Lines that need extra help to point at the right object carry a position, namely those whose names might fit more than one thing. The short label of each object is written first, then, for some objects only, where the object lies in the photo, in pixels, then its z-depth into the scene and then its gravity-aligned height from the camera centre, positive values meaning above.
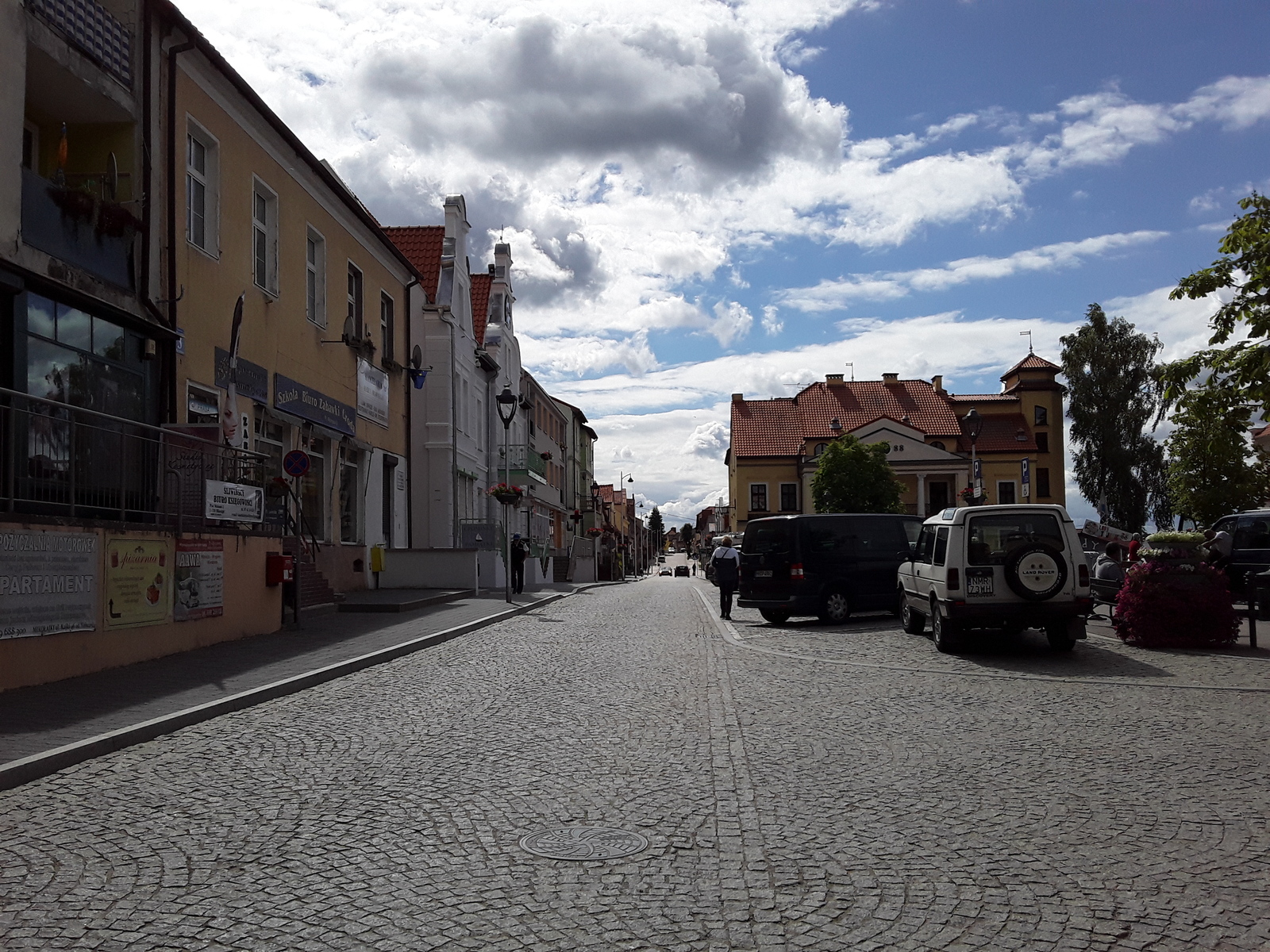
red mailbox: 16.47 -0.35
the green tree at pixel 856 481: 70.44 +3.67
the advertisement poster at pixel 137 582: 11.87 -0.39
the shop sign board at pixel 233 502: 14.56 +0.57
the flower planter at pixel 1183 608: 14.83 -0.92
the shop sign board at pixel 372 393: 27.39 +3.71
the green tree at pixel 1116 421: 60.06 +6.14
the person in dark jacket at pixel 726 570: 22.80 -0.59
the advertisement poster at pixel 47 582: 10.04 -0.33
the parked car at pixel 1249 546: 22.02 -0.19
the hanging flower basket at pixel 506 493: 30.66 +1.32
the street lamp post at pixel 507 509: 26.38 +0.92
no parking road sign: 17.19 +1.22
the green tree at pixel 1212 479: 35.88 +2.01
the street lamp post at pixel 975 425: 29.37 +3.03
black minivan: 20.25 -0.44
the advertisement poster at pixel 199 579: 13.56 -0.41
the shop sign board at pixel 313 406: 21.77 +2.84
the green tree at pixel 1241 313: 13.79 +2.76
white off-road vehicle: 13.85 -0.44
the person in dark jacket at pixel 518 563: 33.00 -0.59
